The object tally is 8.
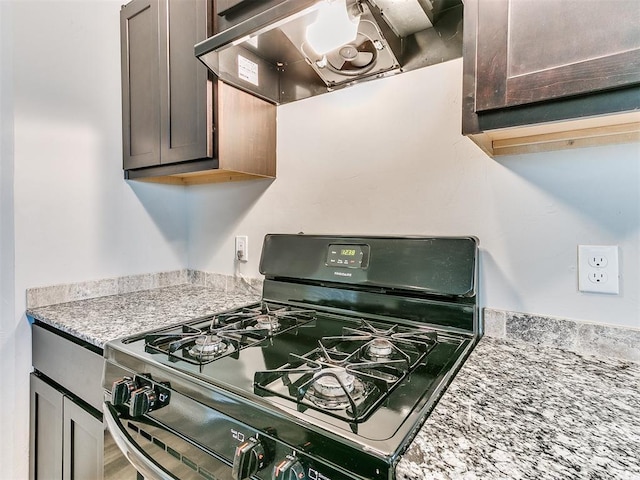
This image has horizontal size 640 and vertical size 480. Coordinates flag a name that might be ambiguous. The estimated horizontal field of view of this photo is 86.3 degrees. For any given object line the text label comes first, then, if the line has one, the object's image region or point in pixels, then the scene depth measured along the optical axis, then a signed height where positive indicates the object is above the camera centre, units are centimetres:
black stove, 53 -28
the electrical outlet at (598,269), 82 -8
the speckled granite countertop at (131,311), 104 -28
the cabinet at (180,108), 123 +49
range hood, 90 +59
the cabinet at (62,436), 100 -65
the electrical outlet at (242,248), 157 -6
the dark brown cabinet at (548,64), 57 +31
